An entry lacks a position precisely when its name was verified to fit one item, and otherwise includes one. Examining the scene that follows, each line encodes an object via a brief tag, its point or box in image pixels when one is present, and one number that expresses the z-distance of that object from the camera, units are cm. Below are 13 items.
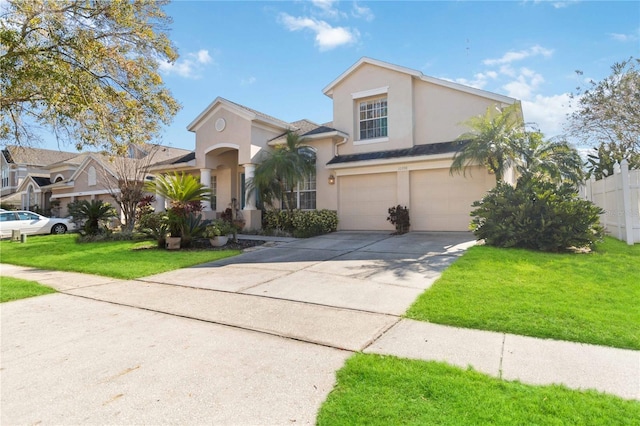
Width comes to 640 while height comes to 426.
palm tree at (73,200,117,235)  1530
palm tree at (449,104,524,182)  1094
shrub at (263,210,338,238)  1430
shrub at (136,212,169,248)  1241
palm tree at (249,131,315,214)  1378
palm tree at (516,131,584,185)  1098
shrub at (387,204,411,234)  1380
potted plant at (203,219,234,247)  1259
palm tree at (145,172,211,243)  1220
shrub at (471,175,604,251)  924
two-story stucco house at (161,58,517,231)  1379
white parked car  1871
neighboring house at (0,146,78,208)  3228
